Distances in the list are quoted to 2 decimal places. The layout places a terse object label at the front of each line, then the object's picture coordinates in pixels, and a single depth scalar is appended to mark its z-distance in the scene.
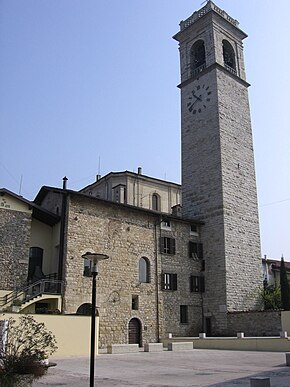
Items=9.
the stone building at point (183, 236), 24.34
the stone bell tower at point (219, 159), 29.97
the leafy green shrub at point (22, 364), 7.29
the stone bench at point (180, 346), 22.09
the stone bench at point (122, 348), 21.30
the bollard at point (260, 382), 7.48
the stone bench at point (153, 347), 22.05
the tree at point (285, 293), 28.40
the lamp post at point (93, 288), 7.70
